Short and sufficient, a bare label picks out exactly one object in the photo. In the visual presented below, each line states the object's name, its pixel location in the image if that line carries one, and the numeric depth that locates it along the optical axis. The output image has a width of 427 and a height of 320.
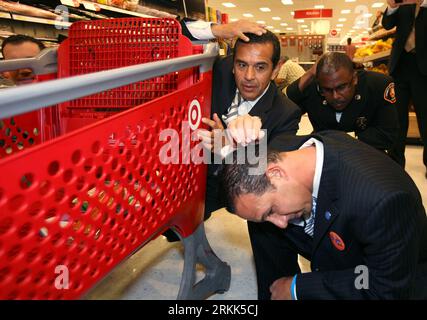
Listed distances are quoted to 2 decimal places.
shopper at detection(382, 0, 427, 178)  2.52
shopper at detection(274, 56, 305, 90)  4.33
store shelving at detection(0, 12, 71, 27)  2.50
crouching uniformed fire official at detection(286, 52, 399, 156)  2.12
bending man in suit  0.85
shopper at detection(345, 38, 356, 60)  6.96
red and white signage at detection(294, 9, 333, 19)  13.06
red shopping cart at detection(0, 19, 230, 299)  0.57
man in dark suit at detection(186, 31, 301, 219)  1.53
